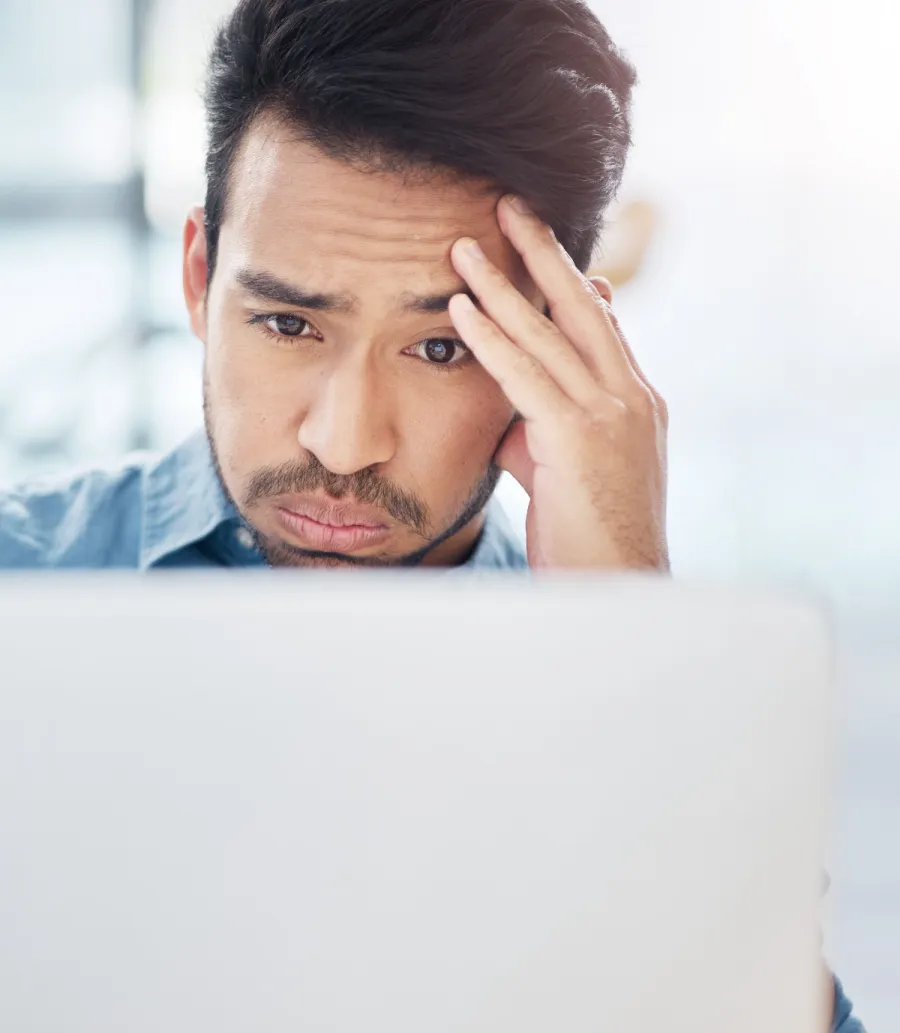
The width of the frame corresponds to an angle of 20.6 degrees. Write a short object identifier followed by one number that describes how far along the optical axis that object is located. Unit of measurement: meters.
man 0.97
